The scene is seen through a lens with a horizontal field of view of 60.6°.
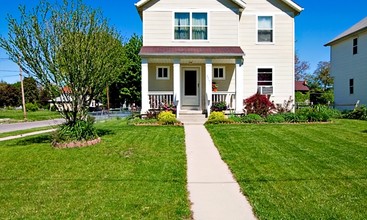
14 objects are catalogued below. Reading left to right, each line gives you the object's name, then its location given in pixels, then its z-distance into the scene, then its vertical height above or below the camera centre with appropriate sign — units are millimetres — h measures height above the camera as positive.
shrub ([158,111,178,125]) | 15087 -859
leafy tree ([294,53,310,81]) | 56625 +5562
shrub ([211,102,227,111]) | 17234 -386
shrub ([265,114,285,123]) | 15344 -956
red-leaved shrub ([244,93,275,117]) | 16734 -295
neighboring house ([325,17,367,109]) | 23203 +2711
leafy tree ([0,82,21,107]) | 71188 +1502
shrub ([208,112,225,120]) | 15138 -775
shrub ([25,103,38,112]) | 61344 -1107
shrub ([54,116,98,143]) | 10117 -1014
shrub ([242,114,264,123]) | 15391 -948
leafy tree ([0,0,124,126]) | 10055 +1514
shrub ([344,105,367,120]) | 18078 -874
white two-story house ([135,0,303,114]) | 17328 +2941
